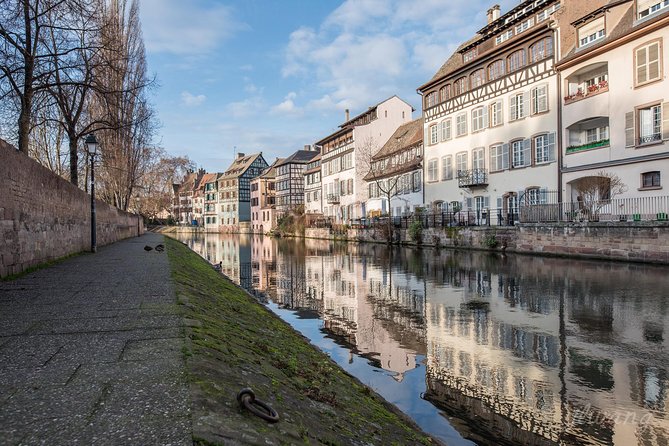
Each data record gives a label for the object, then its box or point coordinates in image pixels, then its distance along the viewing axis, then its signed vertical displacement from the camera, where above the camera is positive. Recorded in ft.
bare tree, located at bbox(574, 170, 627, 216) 77.53 +4.13
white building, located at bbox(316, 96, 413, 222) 178.91 +27.39
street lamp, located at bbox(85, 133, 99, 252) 56.90 +6.99
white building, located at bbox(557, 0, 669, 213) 75.56 +20.26
